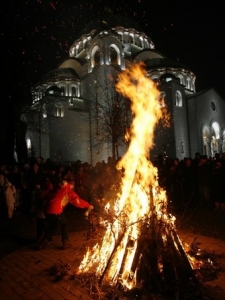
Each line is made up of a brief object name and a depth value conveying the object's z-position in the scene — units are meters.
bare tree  29.94
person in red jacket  7.10
